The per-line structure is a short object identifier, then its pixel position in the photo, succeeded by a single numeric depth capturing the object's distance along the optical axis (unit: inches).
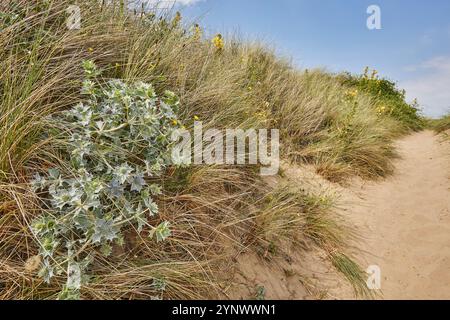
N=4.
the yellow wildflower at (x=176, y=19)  157.3
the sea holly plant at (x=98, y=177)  74.7
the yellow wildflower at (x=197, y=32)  165.3
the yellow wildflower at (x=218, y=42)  172.5
